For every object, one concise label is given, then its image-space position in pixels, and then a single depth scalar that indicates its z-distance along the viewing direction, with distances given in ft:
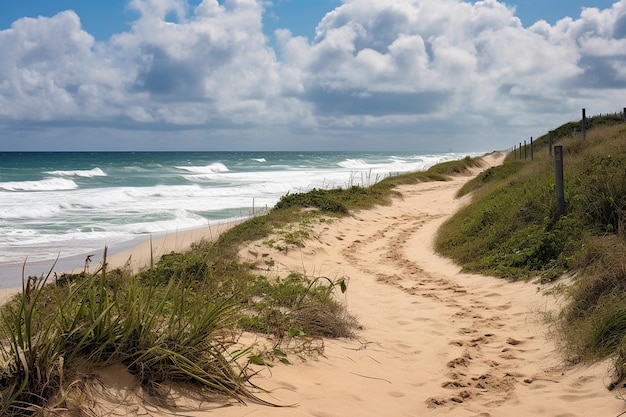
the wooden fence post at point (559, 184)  29.81
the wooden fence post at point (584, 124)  70.11
